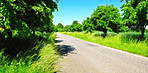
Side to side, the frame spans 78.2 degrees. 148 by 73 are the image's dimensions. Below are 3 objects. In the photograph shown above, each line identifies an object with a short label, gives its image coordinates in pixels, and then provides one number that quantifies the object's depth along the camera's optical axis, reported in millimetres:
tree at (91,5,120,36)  14083
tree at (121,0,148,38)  7379
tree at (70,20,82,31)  60306
